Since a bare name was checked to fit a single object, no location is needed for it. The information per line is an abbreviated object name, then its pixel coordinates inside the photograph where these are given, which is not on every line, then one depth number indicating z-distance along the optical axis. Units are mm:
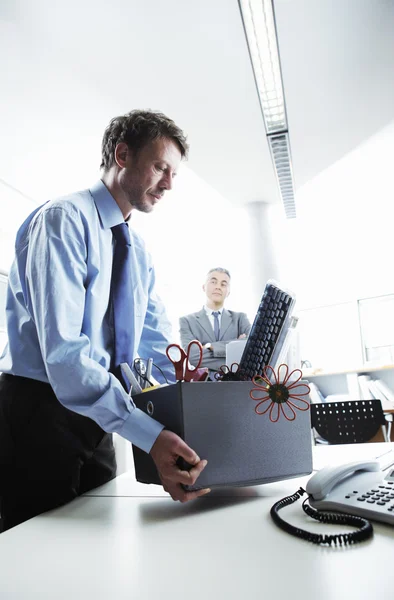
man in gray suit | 3549
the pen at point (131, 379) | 931
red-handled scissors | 854
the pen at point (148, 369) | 1024
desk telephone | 590
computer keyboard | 949
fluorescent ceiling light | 2370
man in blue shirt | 829
